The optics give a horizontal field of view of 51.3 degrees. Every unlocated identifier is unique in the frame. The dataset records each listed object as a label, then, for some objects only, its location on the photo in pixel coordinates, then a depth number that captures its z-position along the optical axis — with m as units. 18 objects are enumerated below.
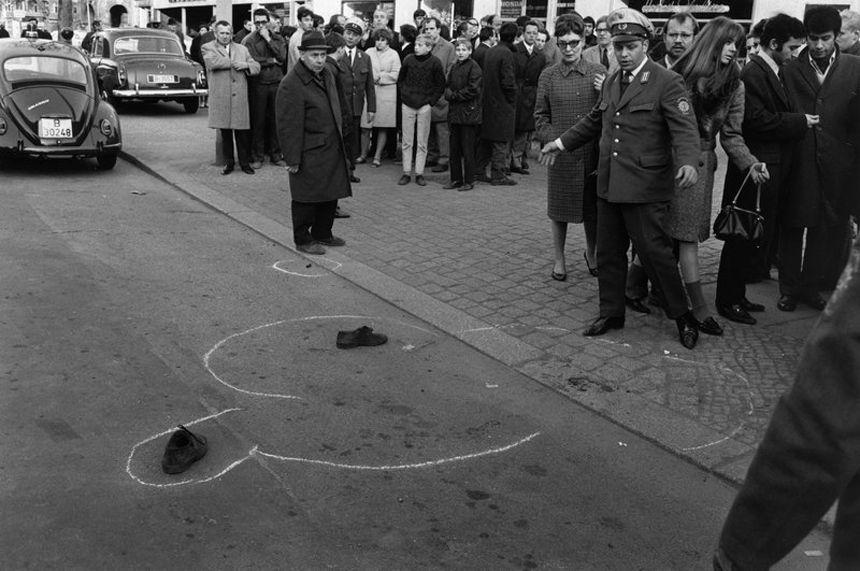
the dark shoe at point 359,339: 5.44
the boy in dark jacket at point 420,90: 10.87
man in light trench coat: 11.41
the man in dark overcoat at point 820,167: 6.02
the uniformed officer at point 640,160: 5.23
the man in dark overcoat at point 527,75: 11.72
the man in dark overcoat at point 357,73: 11.47
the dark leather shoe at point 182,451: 3.85
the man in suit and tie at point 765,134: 5.92
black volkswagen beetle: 11.12
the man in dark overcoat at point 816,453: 1.47
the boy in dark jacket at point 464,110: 10.59
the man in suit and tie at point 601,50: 8.67
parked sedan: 18.08
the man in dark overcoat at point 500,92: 10.77
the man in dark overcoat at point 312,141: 7.47
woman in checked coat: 6.63
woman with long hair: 5.49
